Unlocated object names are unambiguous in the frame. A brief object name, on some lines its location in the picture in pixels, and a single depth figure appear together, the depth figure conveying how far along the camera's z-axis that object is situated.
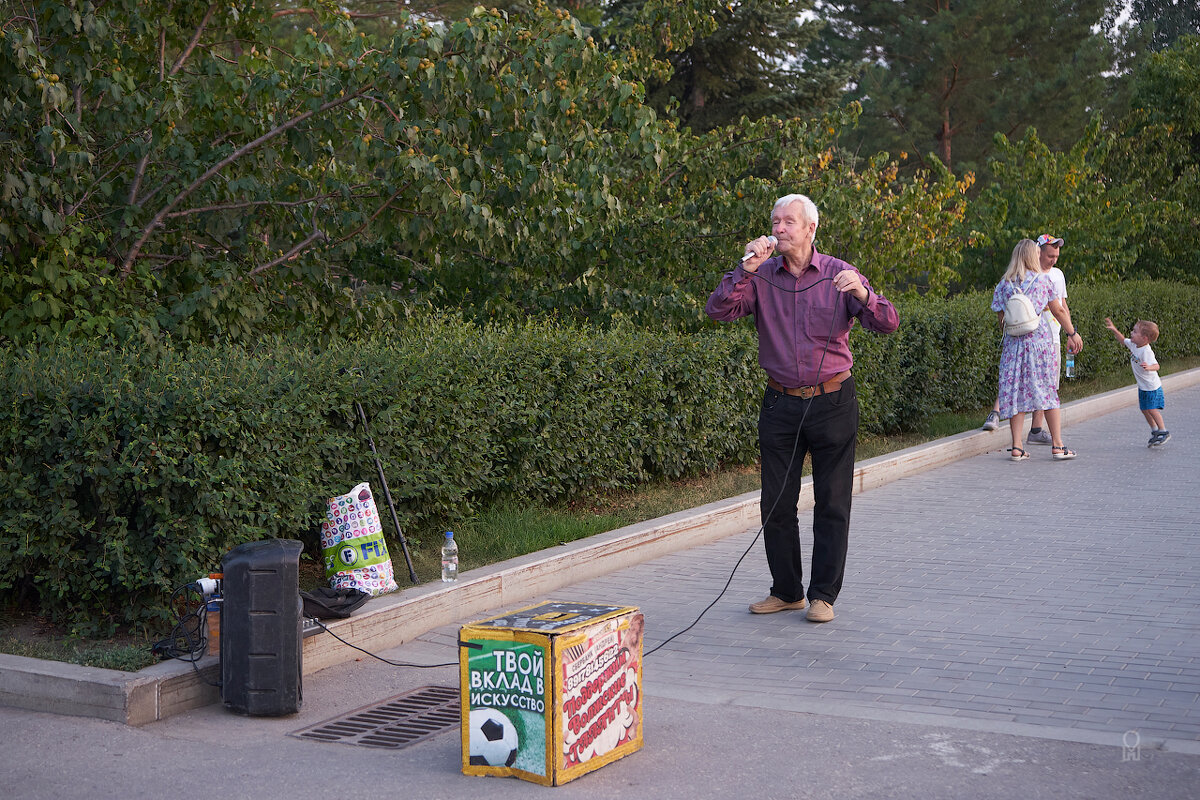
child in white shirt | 12.48
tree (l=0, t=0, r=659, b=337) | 7.84
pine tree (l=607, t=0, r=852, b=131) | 27.27
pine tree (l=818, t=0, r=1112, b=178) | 37.88
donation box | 4.21
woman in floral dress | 11.71
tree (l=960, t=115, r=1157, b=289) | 22.06
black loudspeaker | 4.96
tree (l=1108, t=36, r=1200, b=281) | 27.22
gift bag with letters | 6.32
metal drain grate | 4.76
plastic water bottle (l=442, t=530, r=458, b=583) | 6.50
